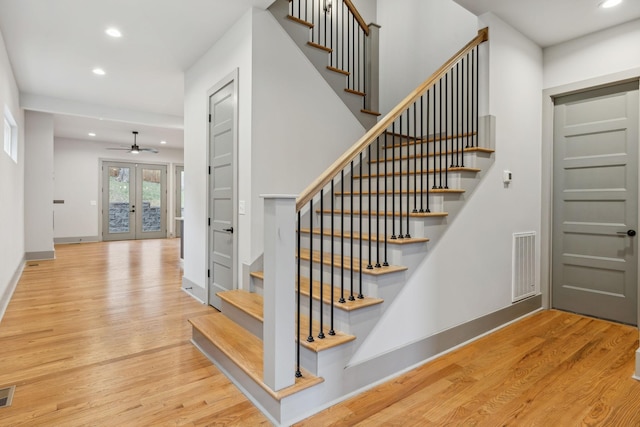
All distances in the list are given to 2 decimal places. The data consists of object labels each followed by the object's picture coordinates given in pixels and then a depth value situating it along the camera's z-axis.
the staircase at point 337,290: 1.90
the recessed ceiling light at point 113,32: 3.59
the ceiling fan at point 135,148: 8.35
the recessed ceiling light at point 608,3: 2.91
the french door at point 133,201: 10.16
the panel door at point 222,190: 3.44
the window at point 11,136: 4.59
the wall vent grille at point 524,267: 3.49
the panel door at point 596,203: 3.34
